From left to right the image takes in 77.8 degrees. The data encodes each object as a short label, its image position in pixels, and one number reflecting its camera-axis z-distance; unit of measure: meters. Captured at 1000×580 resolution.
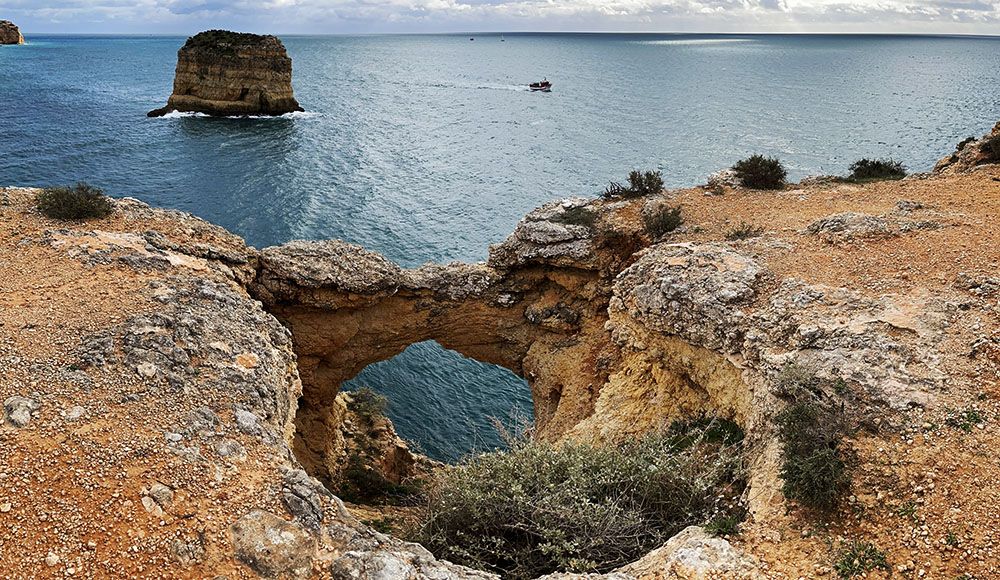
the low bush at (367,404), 27.33
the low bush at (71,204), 16.25
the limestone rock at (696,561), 8.48
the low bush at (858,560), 8.08
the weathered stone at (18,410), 9.04
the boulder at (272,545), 8.09
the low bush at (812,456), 8.97
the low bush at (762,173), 22.41
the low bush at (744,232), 17.70
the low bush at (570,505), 9.95
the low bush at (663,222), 19.38
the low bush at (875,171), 23.38
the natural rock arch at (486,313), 19.34
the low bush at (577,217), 20.92
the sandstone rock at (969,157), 22.78
